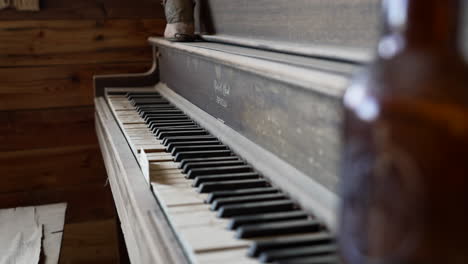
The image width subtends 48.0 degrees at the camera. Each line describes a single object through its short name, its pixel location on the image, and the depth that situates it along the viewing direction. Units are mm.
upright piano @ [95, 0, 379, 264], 816
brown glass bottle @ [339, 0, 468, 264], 411
